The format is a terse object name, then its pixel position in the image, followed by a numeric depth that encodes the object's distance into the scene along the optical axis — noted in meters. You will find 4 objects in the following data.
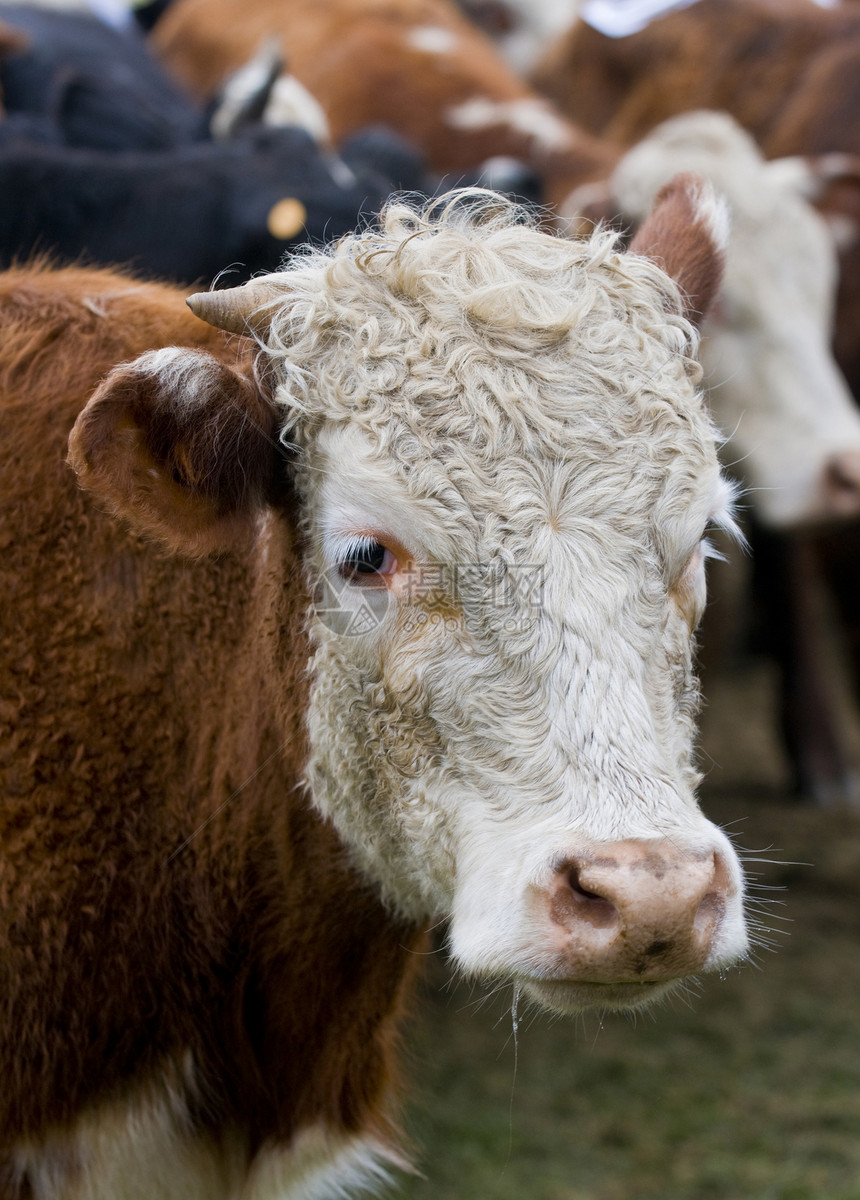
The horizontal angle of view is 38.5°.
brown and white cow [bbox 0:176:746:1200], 2.06
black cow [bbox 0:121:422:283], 5.05
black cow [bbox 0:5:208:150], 6.24
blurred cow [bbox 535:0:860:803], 6.88
